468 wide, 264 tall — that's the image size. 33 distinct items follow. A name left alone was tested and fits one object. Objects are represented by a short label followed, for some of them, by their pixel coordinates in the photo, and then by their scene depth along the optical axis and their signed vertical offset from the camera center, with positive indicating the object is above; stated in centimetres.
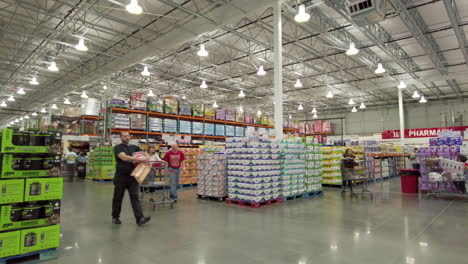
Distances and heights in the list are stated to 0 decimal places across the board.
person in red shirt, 800 -36
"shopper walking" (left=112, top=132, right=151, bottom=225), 546 -57
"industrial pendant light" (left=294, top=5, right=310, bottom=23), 828 +409
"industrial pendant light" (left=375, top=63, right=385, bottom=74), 1300 +389
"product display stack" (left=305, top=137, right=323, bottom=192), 941 -48
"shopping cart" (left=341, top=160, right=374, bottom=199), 929 -81
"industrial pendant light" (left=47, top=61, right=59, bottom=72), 1237 +387
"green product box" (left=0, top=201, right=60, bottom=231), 364 -84
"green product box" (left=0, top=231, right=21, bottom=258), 354 -115
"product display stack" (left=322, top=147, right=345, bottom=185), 1159 -54
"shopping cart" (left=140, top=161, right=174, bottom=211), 715 -64
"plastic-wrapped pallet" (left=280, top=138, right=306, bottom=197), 832 -43
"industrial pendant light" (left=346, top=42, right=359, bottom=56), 1104 +404
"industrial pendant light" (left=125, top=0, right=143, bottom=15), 776 +407
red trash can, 1016 -107
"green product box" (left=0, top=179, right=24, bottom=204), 365 -49
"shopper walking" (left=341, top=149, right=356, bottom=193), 930 -50
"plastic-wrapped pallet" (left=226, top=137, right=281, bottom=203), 743 -46
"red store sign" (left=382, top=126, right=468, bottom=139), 2279 +165
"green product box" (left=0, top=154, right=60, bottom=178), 375 -16
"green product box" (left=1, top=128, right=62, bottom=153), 376 +17
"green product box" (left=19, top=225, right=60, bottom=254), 372 -116
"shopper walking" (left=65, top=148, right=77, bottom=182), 1403 -50
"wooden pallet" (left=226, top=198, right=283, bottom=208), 746 -140
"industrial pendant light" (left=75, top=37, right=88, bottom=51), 1040 +407
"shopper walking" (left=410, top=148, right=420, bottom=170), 1082 -56
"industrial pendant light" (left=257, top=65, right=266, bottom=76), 1362 +401
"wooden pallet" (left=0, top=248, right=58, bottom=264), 365 -139
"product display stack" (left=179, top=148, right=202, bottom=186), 1184 -64
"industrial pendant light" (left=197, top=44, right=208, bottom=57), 1170 +424
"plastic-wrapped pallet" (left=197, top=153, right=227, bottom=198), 833 -71
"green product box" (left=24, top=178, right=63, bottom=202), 387 -50
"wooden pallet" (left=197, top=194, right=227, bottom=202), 835 -139
